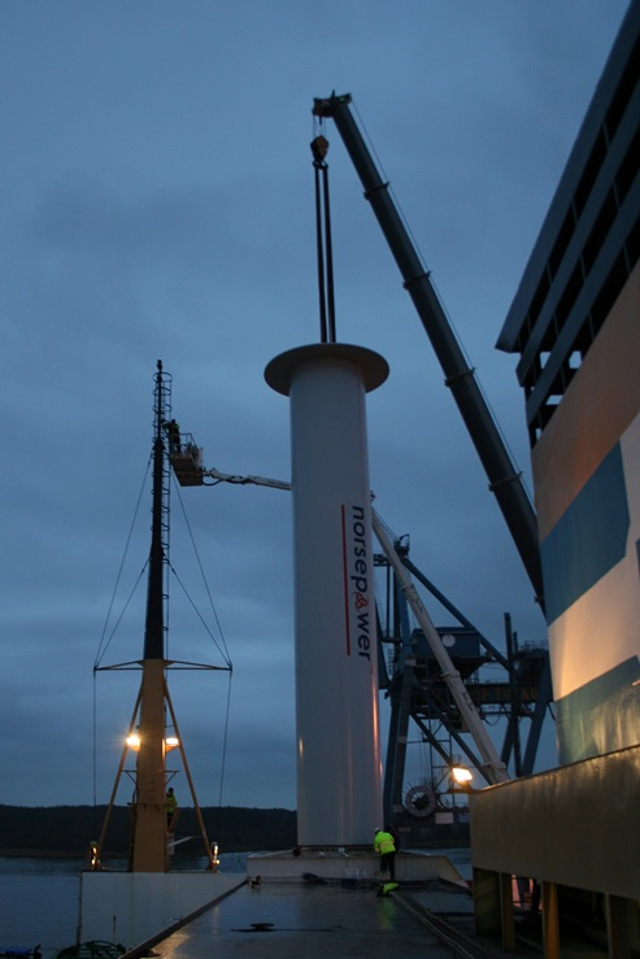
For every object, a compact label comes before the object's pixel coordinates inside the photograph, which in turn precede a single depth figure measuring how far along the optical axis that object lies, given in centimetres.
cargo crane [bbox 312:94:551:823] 2133
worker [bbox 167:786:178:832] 2416
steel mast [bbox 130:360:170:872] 2364
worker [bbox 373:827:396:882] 1759
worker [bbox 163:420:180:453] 3012
